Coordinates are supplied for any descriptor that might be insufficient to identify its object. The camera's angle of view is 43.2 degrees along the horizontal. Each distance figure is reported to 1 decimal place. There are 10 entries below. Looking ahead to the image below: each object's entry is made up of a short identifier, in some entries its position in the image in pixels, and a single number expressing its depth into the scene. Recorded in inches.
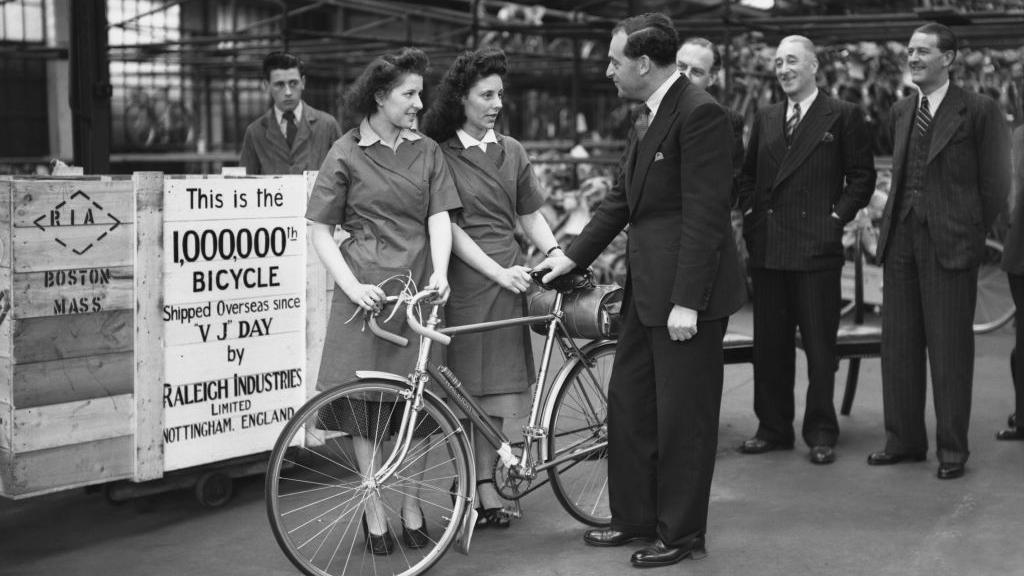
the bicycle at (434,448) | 170.9
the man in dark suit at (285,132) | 299.7
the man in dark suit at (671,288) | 171.3
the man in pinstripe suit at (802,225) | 240.8
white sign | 200.5
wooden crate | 180.1
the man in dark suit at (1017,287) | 257.4
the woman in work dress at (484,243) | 191.3
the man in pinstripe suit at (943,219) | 230.7
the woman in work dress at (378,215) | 179.8
